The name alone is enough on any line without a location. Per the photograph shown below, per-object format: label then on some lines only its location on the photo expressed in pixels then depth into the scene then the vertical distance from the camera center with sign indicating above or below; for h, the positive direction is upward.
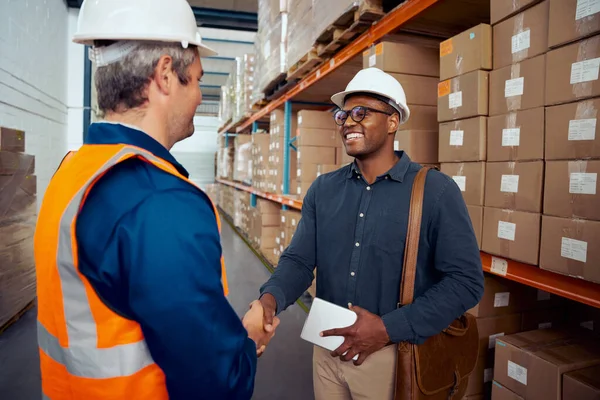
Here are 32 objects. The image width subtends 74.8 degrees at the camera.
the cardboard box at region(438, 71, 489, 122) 1.95 +0.46
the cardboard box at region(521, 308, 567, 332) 2.41 -0.83
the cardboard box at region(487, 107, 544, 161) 1.69 +0.23
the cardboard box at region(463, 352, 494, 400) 2.29 -1.13
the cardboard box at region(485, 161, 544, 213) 1.70 +0.01
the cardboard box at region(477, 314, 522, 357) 2.27 -0.84
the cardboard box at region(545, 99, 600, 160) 1.45 +0.23
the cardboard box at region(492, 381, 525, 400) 2.01 -1.08
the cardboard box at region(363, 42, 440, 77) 2.60 +0.85
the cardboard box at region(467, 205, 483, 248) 2.00 -0.17
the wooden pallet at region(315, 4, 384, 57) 2.73 +1.19
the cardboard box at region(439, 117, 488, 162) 1.96 +0.24
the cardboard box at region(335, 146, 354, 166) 4.95 +0.33
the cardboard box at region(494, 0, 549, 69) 1.69 +0.69
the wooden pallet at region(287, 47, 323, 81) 3.74 +1.19
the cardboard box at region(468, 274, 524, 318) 2.26 -0.66
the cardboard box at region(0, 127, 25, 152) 3.79 +0.32
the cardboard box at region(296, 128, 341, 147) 4.73 +0.53
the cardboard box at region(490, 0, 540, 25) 1.76 +0.84
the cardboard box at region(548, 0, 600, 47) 1.45 +0.65
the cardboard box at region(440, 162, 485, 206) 1.99 +0.03
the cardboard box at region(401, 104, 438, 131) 2.66 +0.45
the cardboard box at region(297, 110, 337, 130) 4.72 +0.74
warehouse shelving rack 1.63 +1.04
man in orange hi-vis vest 0.73 -0.21
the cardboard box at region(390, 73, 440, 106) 2.65 +0.66
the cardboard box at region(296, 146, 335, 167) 4.73 +0.31
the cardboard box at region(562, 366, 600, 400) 1.63 -0.83
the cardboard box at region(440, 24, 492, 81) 1.94 +0.69
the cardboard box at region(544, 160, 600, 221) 1.47 +0.00
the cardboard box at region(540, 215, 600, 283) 1.47 -0.23
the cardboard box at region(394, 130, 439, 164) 2.54 +0.26
